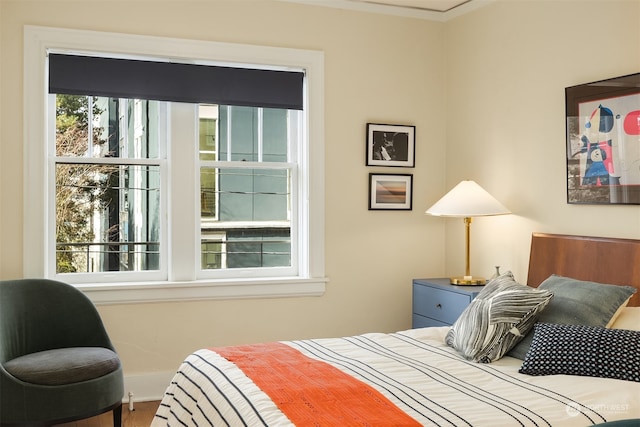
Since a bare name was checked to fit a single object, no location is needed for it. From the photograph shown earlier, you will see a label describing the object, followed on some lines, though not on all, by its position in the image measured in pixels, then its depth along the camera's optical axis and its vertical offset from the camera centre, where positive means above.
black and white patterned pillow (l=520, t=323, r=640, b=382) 2.67 -0.56
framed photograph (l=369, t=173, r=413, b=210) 4.83 +0.16
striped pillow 3.01 -0.50
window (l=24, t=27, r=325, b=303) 4.11 +0.26
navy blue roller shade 4.11 +0.84
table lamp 4.23 +0.04
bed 2.28 -0.64
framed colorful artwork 3.46 +0.38
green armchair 3.27 -0.74
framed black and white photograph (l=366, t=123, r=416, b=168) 4.82 +0.49
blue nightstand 4.18 -0.57
